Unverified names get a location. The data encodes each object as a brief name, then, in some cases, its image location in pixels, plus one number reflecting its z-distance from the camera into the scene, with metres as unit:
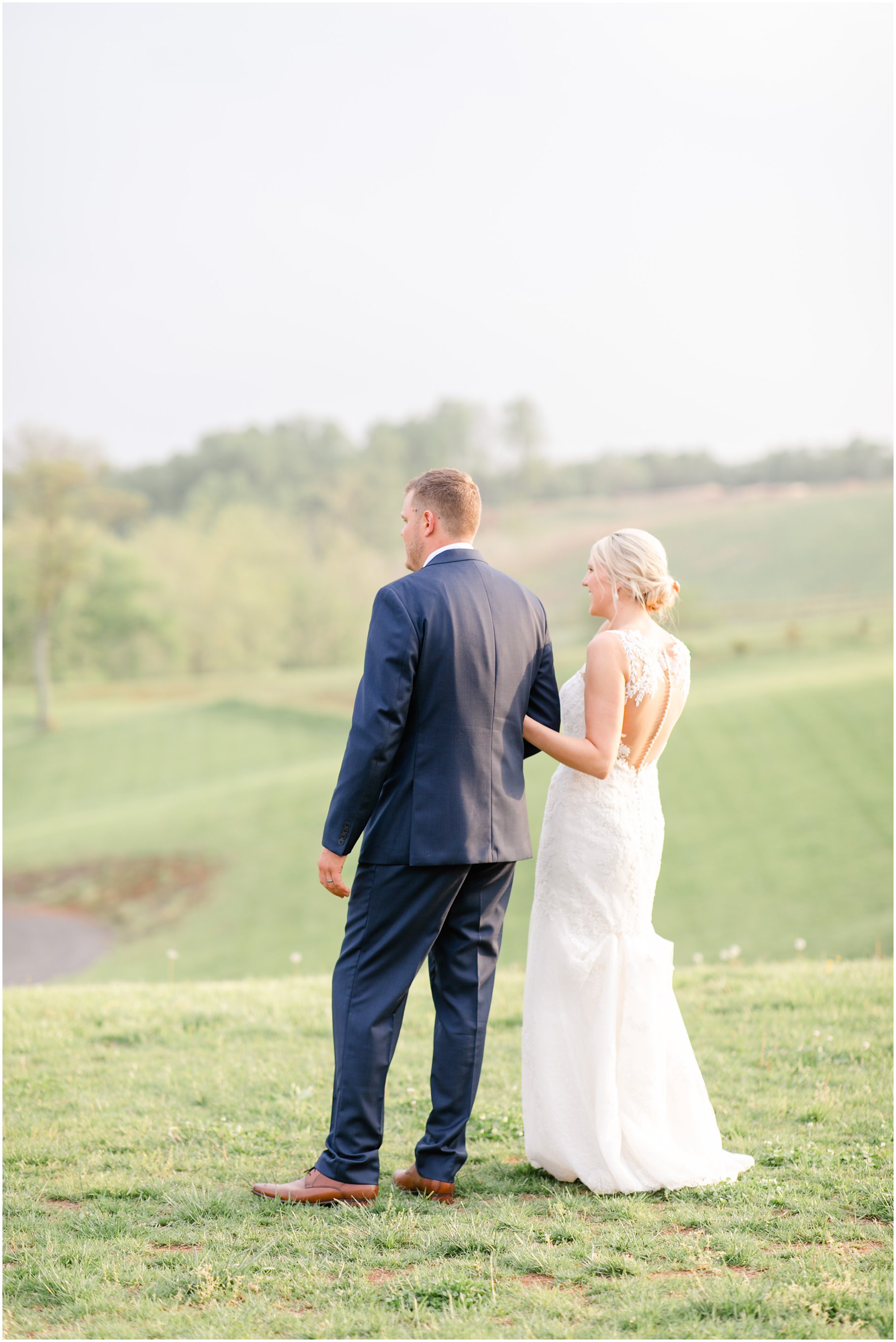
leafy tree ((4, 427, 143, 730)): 85.44
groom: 7.05
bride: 7.37
